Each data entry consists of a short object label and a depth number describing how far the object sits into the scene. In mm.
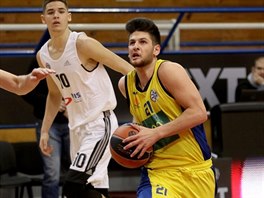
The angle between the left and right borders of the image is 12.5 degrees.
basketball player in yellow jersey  7574
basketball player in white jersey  9429
